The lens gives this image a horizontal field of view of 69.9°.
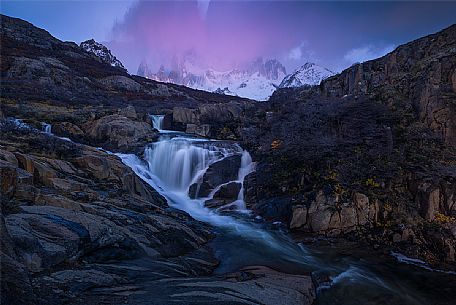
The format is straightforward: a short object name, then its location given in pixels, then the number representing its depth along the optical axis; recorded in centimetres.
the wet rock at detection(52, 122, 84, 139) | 2166
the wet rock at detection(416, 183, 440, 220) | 1350
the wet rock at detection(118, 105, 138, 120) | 2668
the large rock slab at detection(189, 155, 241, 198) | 1810
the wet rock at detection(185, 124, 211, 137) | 2800
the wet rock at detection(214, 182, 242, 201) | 1753
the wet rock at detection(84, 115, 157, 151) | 2180
